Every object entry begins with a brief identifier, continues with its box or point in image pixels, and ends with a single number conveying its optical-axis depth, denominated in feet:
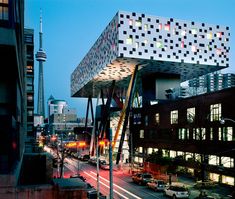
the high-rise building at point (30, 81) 319.68
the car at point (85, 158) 283.51
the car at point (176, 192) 119.24
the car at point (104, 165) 212.23
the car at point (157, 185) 137.68
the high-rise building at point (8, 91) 59.06
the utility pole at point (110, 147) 79.00
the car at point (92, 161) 254.14
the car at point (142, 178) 155.63
